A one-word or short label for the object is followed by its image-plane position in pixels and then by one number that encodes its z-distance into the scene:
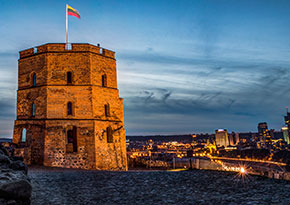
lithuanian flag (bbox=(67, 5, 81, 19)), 23.48
